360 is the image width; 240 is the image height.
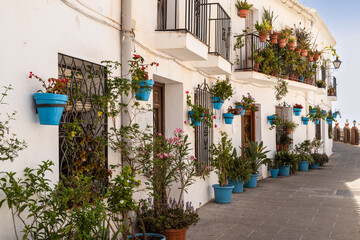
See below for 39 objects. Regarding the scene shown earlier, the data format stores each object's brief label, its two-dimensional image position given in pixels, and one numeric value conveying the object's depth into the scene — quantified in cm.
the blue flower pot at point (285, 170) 1298
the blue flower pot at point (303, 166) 1426
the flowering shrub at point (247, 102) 1053
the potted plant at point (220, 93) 887
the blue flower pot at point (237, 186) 955
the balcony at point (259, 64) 1087
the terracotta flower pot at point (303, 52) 1390
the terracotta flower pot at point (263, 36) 1123
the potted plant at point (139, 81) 515
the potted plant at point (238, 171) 930
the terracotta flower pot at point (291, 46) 1280
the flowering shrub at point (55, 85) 363
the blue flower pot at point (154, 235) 498
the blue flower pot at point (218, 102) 895
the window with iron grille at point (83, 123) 420
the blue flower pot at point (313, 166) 1501
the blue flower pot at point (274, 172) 1259
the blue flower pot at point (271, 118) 1262
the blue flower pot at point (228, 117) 982
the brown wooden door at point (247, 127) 1180
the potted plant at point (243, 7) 1061
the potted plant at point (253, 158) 1042
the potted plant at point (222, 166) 835
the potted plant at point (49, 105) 347
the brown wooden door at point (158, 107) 711
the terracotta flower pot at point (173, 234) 540
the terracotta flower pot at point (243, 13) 1063
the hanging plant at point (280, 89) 1248
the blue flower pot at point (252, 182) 1037
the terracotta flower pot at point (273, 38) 1201
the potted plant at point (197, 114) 750
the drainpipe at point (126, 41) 528
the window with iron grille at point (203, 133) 823
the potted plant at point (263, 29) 1116
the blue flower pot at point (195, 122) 756
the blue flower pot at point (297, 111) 1495
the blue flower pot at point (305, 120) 1599
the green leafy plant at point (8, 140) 321
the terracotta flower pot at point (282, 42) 1223
